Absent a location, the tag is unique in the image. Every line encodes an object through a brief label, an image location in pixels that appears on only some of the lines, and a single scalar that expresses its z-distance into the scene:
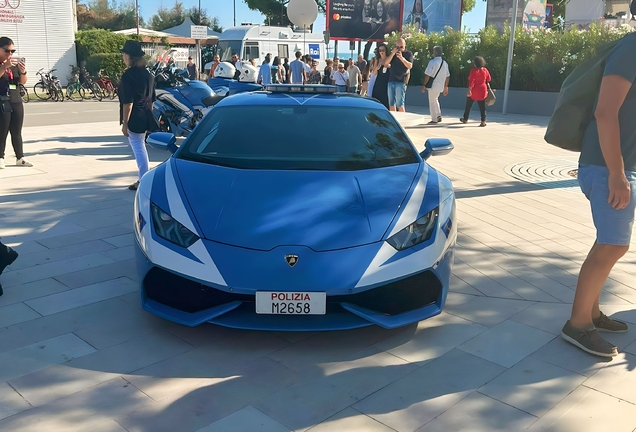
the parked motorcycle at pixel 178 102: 11.69
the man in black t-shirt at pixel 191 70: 22.54
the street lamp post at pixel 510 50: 18.56
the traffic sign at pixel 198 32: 29.53
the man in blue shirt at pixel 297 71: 21.77
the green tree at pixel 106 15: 70.69
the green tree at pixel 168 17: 81.69
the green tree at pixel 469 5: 69.62
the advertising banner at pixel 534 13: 33.59
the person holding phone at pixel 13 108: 8.62
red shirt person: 15.50
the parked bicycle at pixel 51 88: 23.84
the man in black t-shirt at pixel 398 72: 13.50
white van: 29.83
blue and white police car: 3.43
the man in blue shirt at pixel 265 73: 22.39
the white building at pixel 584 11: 33.44
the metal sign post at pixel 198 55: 31.22
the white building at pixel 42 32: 29.41
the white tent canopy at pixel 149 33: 38.94
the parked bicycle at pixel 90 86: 25.64
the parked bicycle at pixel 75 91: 25.58
